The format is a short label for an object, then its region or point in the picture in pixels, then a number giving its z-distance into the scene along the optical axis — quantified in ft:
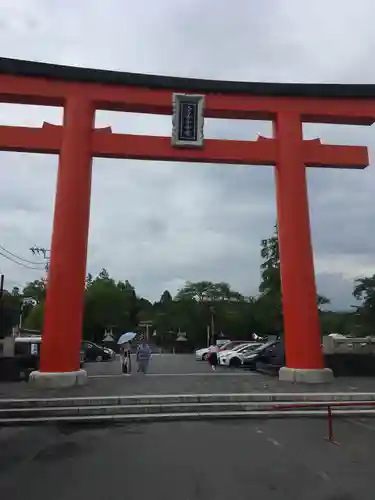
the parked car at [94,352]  105.98
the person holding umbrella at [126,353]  62.65
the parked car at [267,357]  68.03
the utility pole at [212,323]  189.00
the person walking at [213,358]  74.66
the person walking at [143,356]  62.23
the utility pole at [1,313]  71.51
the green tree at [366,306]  105.40
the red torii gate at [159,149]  47.60
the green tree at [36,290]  205.02
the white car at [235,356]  78.85
